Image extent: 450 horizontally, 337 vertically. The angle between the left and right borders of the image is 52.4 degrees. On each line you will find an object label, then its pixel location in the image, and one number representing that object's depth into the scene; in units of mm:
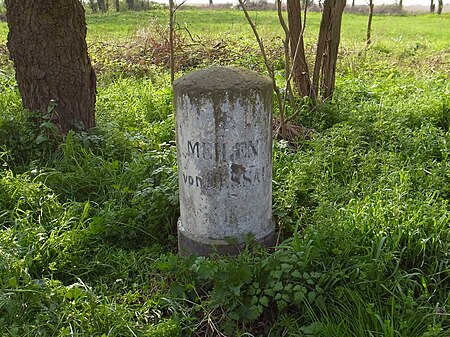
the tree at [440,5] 32688
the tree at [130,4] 27000
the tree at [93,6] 25588
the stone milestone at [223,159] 2557
